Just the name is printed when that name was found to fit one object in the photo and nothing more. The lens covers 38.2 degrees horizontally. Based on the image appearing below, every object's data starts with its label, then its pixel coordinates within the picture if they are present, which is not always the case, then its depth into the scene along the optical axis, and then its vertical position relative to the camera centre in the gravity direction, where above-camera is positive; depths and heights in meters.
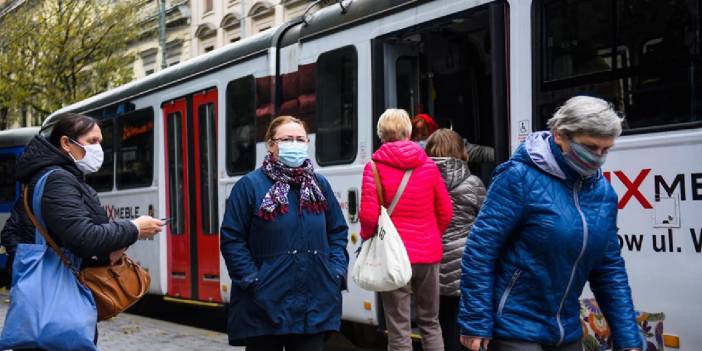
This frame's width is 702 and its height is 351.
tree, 30.39 +4.18
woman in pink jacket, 6.56 -0.26
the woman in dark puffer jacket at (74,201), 4.27 -0.05
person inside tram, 7.68 +0.41
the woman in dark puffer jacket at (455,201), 6.82 -0.13
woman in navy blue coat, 4.67 -0.35
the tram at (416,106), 5.52 +0.62
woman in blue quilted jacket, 3.73 -0.21
